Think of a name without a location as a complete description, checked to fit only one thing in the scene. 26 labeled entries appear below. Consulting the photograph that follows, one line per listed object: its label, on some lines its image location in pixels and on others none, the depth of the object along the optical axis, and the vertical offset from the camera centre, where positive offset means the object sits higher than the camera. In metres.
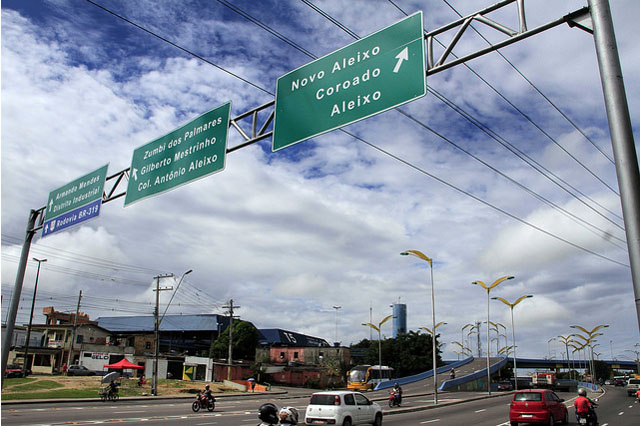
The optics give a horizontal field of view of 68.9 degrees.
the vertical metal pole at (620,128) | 4.73 +2.31
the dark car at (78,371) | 53.22 -3.95
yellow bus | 55.69 -4.21
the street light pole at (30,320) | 48.74 +1.38
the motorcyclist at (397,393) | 31.54 -3.28
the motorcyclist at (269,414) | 8.88 -1.37
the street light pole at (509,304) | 49.65 +4.62
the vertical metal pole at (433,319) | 33.03 +1.83
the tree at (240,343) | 75.02 -0.69
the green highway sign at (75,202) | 13.62 +3.89
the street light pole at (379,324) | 55.59 +2.15
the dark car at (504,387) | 62.28 -5.33
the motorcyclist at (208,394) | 27.03 -3.12
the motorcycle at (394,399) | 31.42 -3.65
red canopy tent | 45.14 -2.70
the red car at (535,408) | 18.23 -2.37
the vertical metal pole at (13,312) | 13.12 +0.60
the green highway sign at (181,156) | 10.41 +4.18
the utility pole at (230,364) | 58.28 -3.05
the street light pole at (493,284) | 39.63 +5.31
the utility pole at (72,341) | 57.02 -0.68
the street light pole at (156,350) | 38.25 -1.03
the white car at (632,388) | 45.00 -3.69
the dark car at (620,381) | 77.18 -5.24
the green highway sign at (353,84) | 7.28 +4.24
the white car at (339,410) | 17.20 -2.50
